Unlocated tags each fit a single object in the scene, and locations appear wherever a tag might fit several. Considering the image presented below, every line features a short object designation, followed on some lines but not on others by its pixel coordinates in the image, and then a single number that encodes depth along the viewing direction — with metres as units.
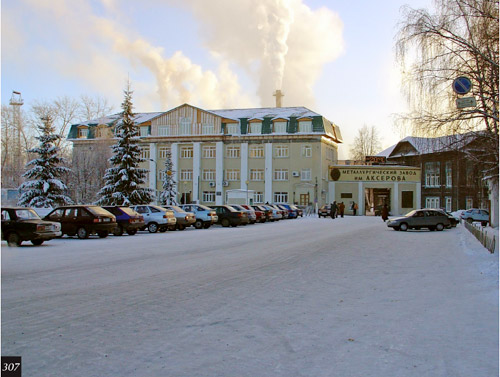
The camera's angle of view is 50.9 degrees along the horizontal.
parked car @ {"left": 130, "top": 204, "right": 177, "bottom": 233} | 29.77
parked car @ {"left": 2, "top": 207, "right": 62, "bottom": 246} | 18.88
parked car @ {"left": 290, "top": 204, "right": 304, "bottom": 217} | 56.24
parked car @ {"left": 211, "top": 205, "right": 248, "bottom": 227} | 37.06
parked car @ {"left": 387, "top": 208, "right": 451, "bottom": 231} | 31.84
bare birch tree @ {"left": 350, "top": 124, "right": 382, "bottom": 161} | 100.88
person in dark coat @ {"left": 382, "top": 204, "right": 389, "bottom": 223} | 43.22
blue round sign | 14.52
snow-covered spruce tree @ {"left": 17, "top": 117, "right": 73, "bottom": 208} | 39.53
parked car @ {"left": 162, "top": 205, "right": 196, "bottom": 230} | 32.28
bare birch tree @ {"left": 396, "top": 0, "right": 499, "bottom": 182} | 15.12
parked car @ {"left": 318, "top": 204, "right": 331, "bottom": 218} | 56.75
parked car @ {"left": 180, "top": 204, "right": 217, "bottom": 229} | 34.88
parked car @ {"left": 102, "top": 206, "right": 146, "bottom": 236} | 26.38
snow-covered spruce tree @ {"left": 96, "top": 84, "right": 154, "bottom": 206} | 41.78
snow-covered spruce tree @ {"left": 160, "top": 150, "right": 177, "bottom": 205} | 58.68
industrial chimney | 88.43
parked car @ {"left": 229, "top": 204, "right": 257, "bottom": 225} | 38.84
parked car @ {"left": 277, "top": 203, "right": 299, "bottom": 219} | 53.88
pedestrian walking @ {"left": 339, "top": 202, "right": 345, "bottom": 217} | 57.56
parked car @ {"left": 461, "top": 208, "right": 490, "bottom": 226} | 44.47
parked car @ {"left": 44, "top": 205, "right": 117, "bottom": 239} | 23.42
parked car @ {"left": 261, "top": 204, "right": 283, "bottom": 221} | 48.34
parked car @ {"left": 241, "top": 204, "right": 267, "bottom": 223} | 44.12
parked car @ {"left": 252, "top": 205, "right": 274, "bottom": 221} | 45.81
